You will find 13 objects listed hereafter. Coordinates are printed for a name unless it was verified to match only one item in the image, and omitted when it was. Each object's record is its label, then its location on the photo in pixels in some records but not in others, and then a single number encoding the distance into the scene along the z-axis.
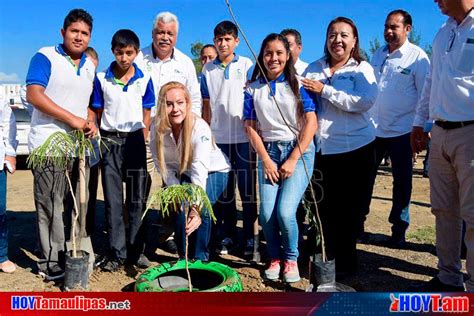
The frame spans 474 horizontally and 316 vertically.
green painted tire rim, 3.25
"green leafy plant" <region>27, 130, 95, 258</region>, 3.61
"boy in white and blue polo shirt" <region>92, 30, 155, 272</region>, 3.96
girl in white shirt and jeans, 3.67
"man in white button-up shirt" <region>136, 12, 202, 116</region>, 4.49
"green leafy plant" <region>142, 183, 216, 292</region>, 3.07
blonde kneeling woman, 3.65
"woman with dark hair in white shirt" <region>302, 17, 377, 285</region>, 3.65
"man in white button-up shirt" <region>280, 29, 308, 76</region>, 4.89
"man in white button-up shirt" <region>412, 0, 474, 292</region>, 3.06
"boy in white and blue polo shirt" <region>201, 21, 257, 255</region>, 4.42
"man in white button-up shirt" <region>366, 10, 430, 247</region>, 4.75
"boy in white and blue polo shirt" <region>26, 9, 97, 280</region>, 3.74
